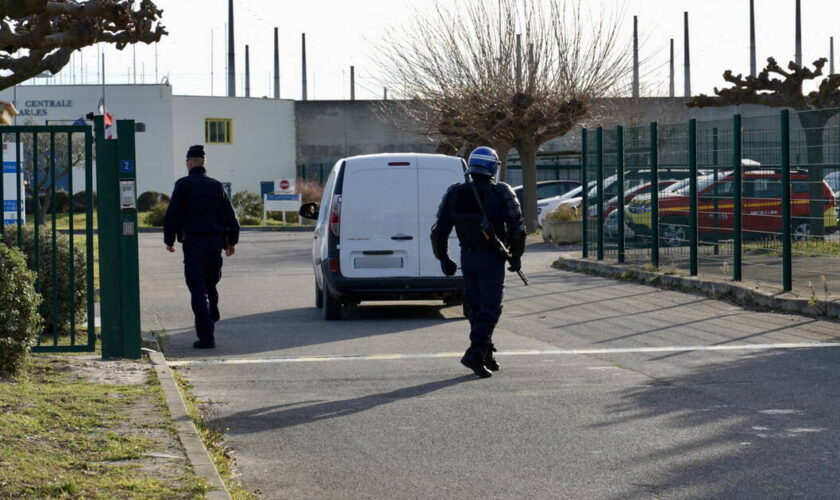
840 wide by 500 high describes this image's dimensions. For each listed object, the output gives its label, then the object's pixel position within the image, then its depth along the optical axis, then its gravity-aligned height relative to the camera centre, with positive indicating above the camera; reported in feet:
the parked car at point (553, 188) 131.13 +1.43
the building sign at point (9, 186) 63.16 +1.09
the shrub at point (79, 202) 155.33 +0.66
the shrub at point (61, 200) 151.36 +0.90
